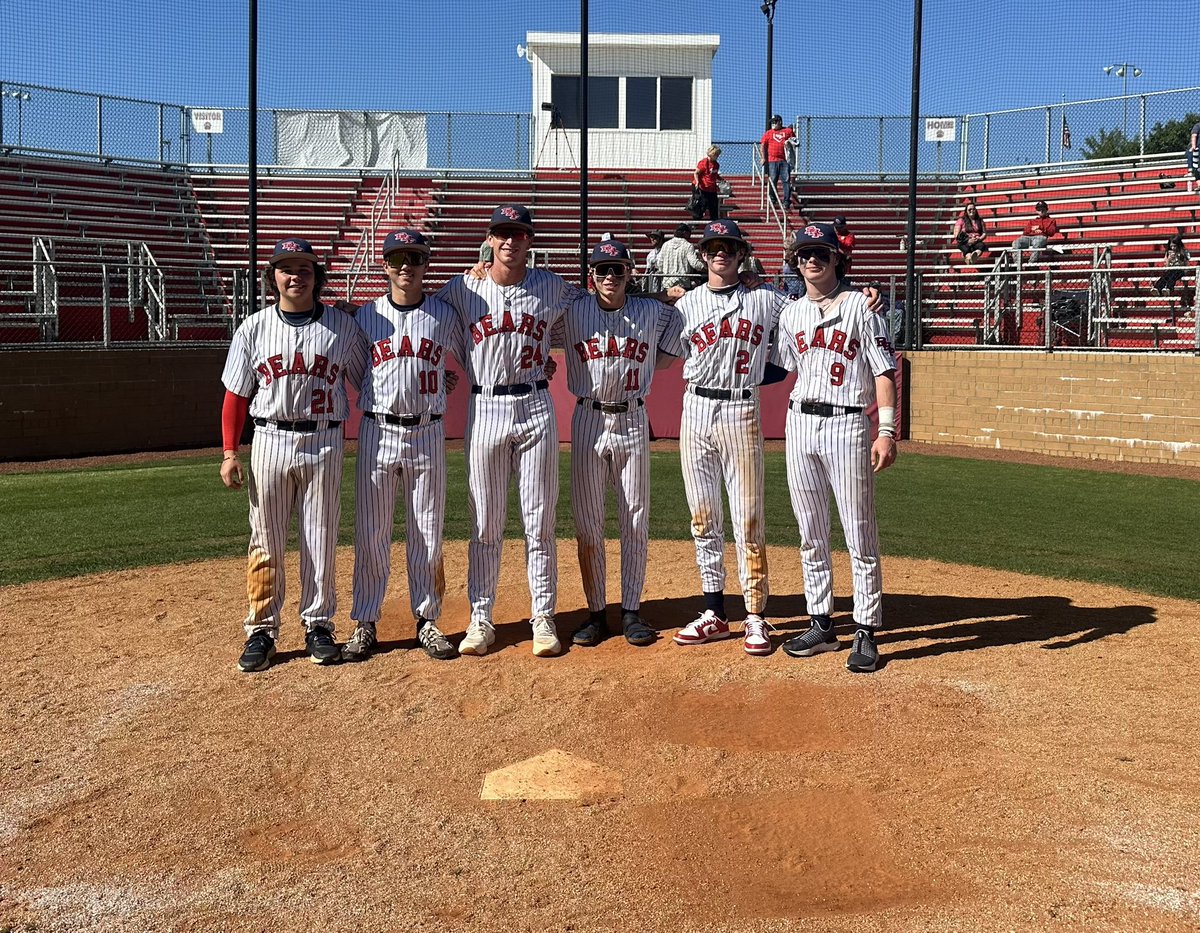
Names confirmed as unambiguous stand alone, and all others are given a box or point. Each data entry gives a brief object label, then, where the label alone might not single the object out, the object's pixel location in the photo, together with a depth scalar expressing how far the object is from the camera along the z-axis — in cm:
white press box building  2789
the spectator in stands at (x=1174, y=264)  1680
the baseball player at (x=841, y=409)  596
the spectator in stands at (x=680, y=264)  1670
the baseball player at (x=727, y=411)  629
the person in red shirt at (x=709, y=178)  2155
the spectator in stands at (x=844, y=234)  1848
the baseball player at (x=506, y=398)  616
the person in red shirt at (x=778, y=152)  2381
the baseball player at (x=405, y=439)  610
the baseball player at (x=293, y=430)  598
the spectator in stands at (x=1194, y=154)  2034
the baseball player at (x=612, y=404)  634
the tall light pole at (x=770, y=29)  2539
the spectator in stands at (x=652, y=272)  1727
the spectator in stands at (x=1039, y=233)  1866
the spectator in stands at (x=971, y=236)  2053
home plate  446
